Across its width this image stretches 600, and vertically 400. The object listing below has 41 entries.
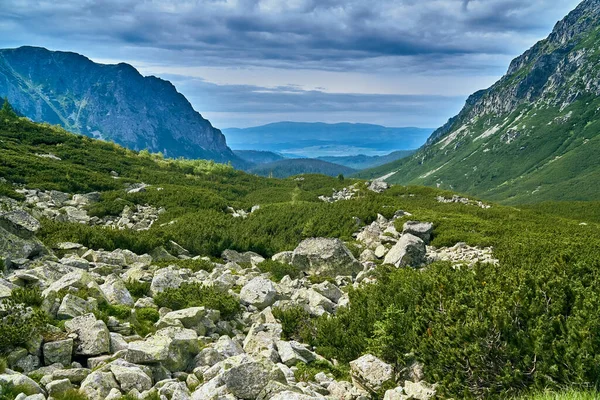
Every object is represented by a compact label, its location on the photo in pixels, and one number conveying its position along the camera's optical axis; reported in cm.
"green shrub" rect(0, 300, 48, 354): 701
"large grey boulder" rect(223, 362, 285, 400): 679
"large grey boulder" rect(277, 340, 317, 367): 882
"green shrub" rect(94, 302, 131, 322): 947
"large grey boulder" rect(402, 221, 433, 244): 2444
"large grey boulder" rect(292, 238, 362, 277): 1845
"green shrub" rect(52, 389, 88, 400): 611
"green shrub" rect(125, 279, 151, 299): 1170
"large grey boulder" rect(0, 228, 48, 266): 1195
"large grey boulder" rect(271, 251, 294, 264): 1961
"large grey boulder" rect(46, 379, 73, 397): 622
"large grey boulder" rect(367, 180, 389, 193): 5800
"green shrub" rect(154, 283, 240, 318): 1101
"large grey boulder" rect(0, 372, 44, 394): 593
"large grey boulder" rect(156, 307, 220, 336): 948
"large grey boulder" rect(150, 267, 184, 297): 1195
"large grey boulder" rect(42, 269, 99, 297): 952
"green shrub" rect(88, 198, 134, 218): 2805
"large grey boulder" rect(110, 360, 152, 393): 676
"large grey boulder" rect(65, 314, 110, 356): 766
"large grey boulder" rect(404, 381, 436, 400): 723
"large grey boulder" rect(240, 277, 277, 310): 1245
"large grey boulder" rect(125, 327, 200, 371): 750
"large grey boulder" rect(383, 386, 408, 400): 717
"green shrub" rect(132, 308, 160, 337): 926
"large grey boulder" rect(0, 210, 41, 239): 1321
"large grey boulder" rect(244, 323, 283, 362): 892
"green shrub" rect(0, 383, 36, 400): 570
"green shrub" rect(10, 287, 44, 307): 826
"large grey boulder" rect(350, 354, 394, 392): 802
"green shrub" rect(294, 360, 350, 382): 819
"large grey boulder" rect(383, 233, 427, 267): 1923
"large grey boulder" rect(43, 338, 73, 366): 724
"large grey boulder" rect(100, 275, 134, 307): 1033
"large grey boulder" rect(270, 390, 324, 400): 621
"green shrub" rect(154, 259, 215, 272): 1591
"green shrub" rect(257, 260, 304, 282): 1756
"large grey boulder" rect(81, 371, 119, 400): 634
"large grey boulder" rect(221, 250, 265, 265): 2045
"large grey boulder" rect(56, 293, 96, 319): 849
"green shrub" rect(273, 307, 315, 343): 1063
